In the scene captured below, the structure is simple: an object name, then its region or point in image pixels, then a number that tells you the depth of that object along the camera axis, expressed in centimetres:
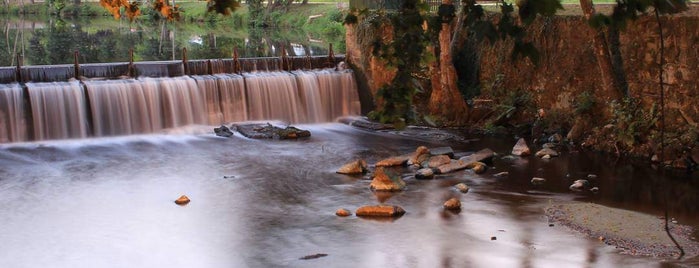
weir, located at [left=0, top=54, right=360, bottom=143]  1825
